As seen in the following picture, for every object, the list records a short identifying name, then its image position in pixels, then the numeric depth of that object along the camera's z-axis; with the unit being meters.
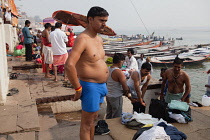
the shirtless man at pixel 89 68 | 2.25
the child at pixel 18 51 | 10.80
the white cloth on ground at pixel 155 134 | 2.43
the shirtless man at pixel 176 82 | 4.73
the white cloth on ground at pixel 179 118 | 3.81
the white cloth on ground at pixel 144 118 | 3.61
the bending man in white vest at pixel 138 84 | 4.10
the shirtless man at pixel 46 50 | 6.40
